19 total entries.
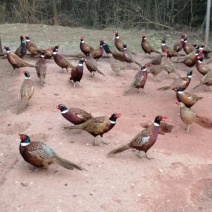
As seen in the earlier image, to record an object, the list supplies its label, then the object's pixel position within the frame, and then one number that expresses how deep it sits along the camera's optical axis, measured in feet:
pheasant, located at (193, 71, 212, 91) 27.89
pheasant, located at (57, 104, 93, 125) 20.95
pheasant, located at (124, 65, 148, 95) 27.55
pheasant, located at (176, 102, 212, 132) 22.04
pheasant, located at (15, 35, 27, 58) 33.45
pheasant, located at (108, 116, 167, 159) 18.40
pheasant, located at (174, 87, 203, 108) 24.44
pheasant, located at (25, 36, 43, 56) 34.01
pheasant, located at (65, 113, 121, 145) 19.42
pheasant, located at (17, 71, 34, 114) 23.79
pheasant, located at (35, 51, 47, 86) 28.02
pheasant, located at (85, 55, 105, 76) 30.04
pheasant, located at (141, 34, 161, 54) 36.04
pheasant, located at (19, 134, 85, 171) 16.70
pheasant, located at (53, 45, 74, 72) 30.25
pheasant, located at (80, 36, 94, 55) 35.01
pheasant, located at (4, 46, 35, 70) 30.66
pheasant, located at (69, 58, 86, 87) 27.58
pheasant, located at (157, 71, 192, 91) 26.94
